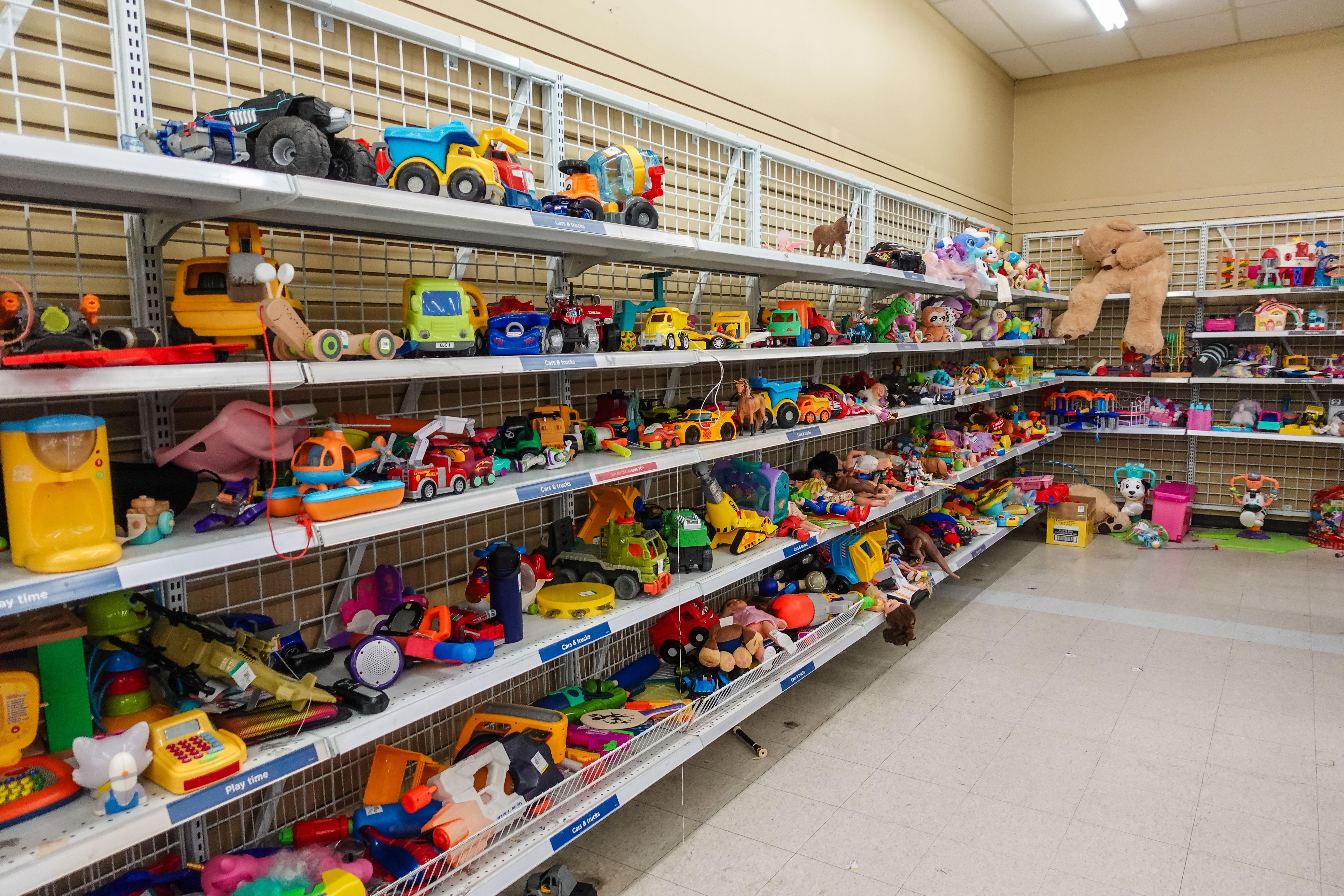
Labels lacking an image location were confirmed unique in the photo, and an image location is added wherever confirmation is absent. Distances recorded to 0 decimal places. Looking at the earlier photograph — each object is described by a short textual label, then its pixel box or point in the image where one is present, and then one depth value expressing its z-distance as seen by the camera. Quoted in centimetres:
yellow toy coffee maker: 151
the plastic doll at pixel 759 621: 349
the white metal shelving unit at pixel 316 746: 147
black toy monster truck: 172
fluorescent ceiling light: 579
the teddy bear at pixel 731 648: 316
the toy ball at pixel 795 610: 377
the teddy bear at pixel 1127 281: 701
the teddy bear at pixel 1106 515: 704
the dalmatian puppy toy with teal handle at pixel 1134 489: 705
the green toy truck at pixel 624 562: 286
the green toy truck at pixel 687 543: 311
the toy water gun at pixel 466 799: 212
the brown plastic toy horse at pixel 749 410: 347
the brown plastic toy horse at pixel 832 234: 406
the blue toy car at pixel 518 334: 238
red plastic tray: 140
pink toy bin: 682
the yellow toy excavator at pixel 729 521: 345
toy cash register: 162
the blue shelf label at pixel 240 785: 161
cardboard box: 675
